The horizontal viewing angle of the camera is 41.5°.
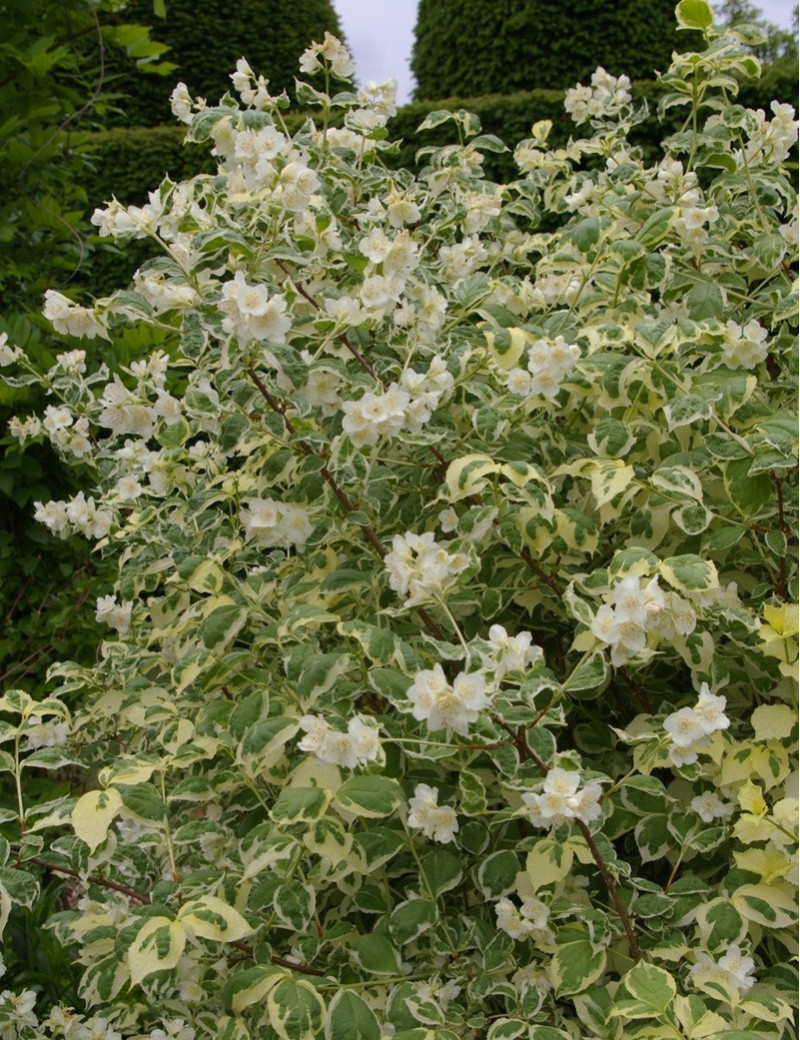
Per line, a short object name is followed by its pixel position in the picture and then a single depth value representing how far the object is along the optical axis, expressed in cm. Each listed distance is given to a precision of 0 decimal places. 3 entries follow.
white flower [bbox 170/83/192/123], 205
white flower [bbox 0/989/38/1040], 170
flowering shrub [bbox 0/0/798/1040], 125
